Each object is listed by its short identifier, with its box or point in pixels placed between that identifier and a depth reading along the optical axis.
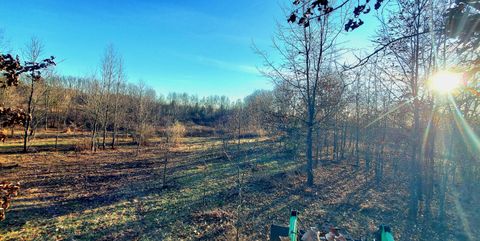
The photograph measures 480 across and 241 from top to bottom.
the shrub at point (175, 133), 19.40
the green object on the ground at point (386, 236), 2.66
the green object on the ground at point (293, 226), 2.85
